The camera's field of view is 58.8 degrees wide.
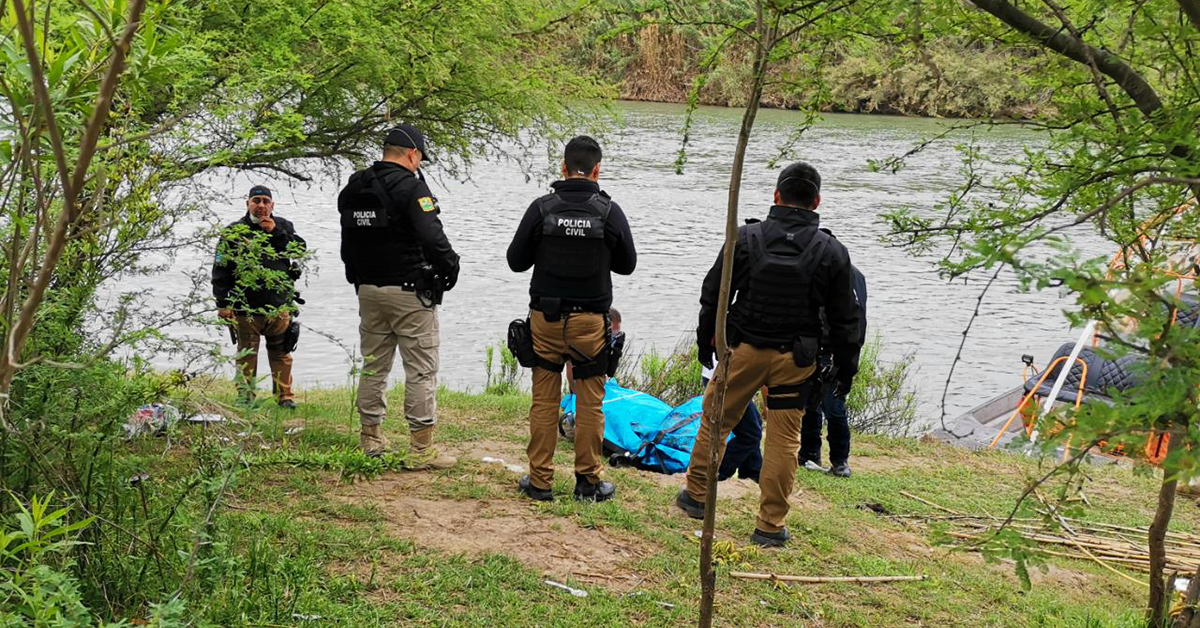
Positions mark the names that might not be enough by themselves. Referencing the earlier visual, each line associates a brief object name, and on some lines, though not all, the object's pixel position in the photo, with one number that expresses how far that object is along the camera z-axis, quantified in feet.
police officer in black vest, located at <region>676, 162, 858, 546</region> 16.51
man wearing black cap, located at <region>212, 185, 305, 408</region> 17.28
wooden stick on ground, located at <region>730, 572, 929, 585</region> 15.78
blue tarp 22.74
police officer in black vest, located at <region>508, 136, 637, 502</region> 17.74
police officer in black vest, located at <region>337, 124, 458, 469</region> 18.63
